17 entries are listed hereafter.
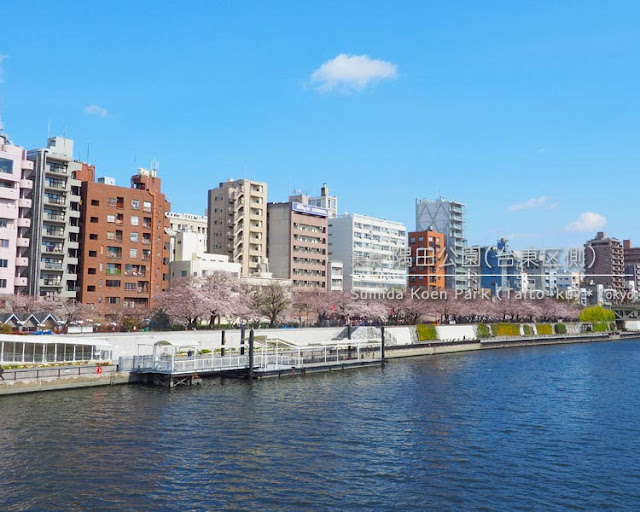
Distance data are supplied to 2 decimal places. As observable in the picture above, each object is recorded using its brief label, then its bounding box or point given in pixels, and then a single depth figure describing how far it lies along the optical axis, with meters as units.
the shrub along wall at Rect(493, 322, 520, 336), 131.38
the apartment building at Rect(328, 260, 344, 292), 155.81
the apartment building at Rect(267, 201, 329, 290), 141.25
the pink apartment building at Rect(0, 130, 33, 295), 90.25
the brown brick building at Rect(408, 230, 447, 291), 184.88
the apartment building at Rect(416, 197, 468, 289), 197.43
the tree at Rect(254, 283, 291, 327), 101.38
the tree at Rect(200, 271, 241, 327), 87.56
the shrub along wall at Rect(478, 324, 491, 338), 126.09
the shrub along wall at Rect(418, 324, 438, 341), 111.06
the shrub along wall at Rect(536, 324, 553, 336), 145.75
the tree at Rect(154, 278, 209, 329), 85.75
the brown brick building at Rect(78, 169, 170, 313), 99.25
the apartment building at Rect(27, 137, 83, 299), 95.25
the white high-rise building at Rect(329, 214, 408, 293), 168.75
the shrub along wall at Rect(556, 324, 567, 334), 152.43
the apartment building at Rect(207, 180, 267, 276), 134.75
